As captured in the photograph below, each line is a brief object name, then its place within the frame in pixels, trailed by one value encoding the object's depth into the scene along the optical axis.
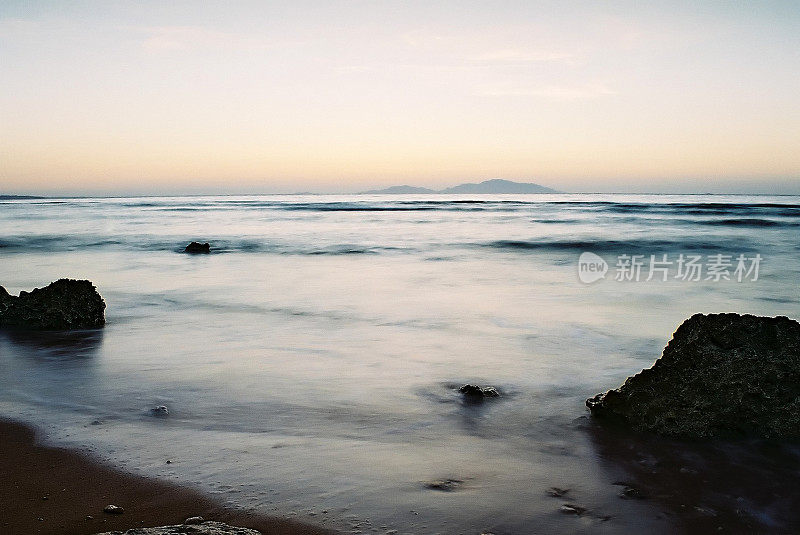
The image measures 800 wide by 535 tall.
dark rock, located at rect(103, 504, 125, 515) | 2.81
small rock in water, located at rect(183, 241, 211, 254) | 17.75
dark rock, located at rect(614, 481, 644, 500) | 3.05
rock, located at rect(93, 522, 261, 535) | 2.38
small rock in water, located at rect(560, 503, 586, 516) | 2.88
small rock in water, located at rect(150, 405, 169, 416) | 4.11
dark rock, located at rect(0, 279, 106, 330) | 6.62
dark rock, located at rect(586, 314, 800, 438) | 3.75
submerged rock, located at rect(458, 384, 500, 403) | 4.54
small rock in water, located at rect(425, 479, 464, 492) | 3.08
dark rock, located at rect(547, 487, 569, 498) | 3.06
